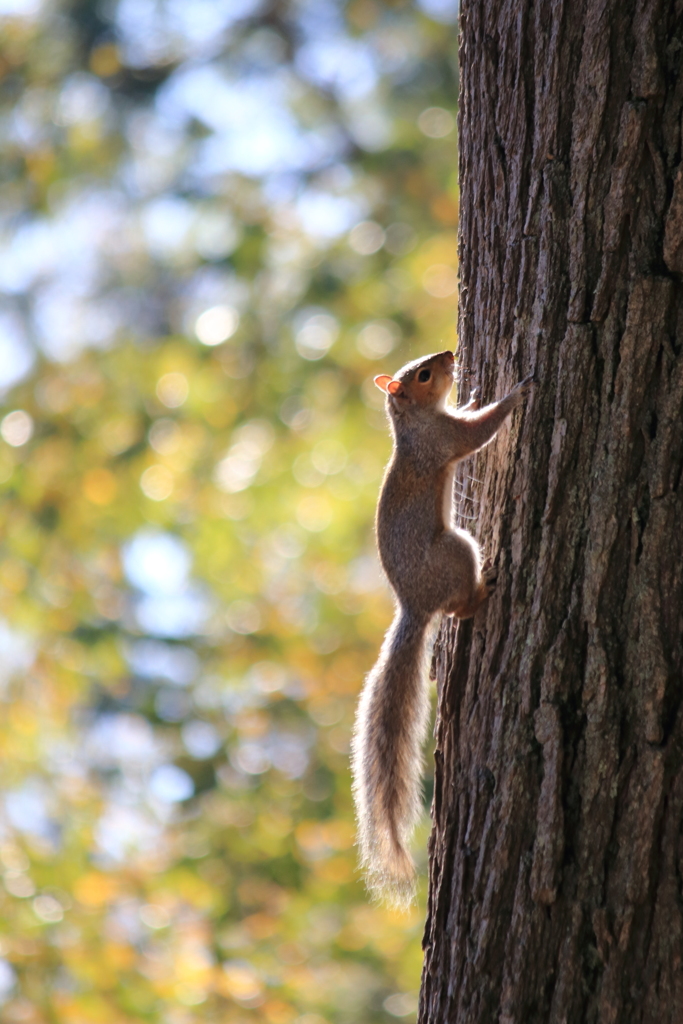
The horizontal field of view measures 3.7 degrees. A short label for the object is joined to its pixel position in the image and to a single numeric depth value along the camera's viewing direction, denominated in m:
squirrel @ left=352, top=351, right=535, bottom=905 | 7.14
